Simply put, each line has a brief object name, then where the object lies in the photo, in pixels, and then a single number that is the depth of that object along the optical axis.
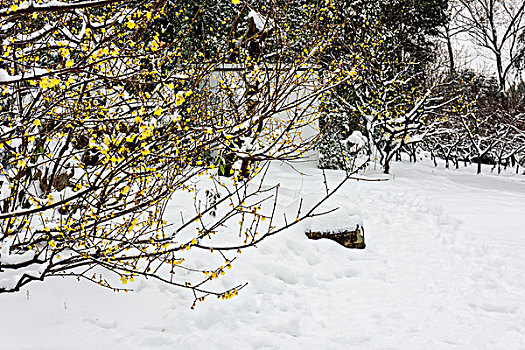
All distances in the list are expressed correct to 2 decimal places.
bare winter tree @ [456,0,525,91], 18.05
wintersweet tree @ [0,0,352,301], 2.42
